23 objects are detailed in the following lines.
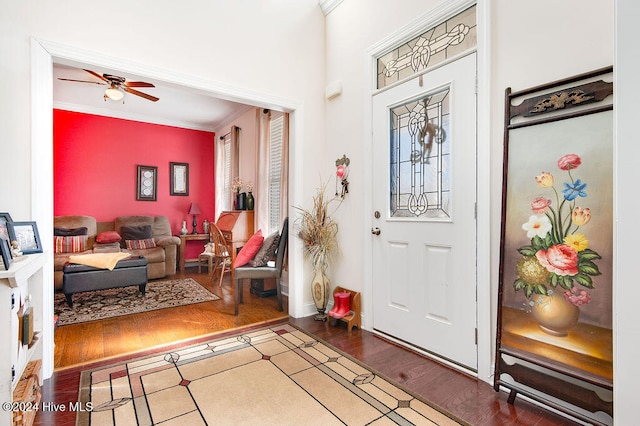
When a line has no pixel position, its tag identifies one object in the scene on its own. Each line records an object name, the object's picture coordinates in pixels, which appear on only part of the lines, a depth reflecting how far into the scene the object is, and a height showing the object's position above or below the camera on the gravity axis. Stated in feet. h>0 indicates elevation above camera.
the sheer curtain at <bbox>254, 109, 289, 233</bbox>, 15.42 +1.94
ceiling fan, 12.40 +4.86
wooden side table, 19.09 -2.04
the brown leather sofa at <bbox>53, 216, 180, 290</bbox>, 16.53 -1.73
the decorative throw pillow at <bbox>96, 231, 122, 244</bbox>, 16.90 -1.59
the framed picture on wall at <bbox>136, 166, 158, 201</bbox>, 19.63 +1.51
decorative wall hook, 10.52 +1.20
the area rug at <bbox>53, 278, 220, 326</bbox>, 11.37 -3.80
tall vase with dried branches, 10.72 -1.05
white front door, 7.32 -0.06
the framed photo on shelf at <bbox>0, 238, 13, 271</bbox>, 4.67 -0.70
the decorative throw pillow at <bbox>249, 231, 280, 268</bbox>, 11.93 -1.66
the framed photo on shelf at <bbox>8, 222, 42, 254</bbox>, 6.12 -0.58
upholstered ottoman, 11.91 -2.70
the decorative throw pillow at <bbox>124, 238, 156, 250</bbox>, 17.16 -1.97
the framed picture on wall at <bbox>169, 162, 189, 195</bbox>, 20.81 +1.97
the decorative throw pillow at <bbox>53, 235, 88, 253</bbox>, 15.28 -1.80
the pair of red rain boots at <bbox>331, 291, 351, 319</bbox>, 10.16 -3.04
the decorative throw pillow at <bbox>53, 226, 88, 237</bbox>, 15.70 -1.23
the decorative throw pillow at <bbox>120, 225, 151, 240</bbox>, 17.57 -1.38
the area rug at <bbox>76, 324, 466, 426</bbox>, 5.65 -3.72
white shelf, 4.51 -1.75
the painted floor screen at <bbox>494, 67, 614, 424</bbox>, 5.20 -0.63
